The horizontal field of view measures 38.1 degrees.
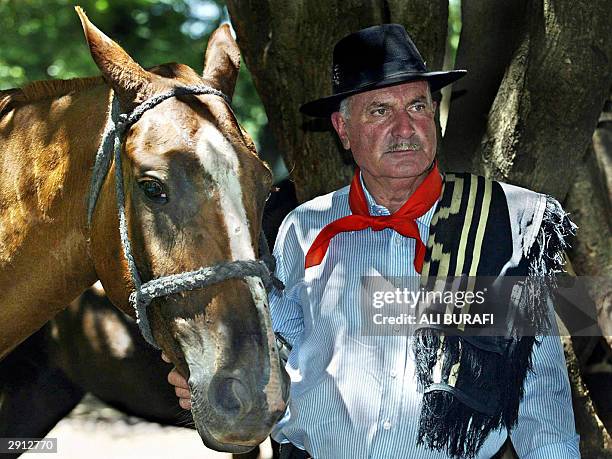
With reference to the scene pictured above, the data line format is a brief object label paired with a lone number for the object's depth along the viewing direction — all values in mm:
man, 3135
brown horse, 2676
